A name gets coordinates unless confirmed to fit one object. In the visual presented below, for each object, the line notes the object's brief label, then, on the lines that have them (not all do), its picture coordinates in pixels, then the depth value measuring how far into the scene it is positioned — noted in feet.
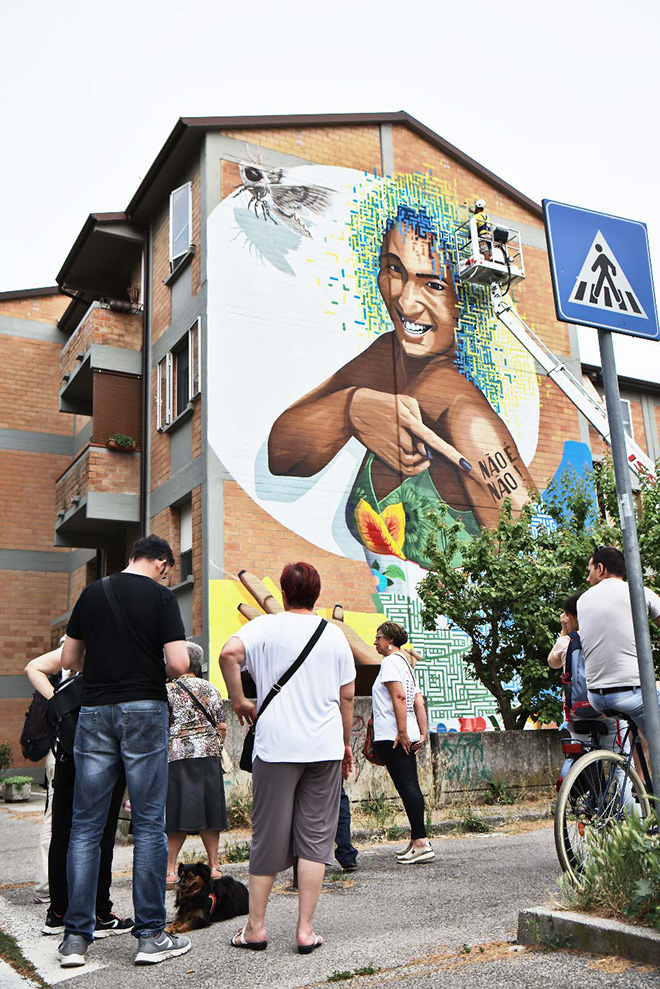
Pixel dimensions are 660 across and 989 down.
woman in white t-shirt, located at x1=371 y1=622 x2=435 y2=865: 25.36
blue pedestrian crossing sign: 15.39
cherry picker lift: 65.98
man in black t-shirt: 16.02
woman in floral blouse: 22.52
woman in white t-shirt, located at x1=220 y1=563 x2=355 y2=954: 15.85
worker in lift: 67.56
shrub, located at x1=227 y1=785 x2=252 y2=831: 34.32
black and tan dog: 18.07
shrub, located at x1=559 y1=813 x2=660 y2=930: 13.15
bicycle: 17.16
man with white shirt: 18.31
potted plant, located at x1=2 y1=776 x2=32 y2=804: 61.57
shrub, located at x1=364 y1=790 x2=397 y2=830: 33.40
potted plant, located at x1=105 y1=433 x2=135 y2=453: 62.23
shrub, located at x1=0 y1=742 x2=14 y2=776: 67.36
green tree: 42.75
